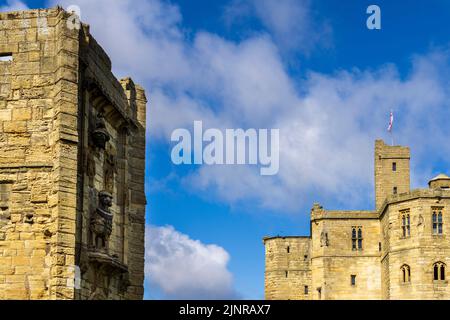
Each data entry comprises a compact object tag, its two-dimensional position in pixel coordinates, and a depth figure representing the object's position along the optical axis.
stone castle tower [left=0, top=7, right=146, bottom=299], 16.81
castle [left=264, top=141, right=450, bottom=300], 54.62
